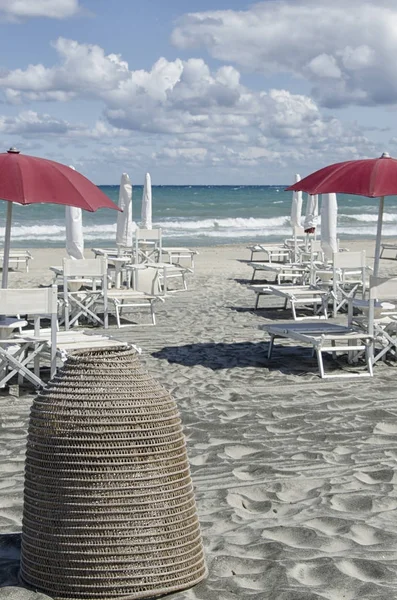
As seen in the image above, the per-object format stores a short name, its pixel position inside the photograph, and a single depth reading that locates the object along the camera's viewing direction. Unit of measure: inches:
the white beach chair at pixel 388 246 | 823.1
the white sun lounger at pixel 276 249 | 707.9
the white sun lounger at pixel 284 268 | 544.2
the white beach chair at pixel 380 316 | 319.6
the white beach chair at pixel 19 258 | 681.6
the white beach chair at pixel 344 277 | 439.2
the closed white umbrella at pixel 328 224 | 536.1
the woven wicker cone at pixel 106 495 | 139.6
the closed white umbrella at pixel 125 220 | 622.8
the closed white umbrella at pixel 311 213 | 663.8
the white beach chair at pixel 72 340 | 291.9
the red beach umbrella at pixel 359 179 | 325.1
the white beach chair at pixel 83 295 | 418.3
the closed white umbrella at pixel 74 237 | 523.2
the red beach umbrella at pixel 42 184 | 287.6
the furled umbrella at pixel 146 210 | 722.2
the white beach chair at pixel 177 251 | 662.9
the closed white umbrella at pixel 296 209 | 797.5
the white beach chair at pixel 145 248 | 606.5
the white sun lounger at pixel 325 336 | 317.4
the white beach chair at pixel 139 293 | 432.5
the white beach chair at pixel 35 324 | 279.6
